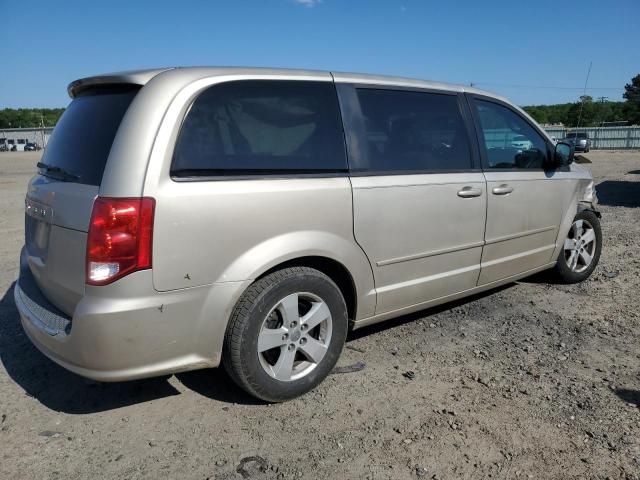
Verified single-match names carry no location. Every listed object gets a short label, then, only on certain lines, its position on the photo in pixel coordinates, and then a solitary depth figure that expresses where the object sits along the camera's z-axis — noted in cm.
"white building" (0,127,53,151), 8781
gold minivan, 245
